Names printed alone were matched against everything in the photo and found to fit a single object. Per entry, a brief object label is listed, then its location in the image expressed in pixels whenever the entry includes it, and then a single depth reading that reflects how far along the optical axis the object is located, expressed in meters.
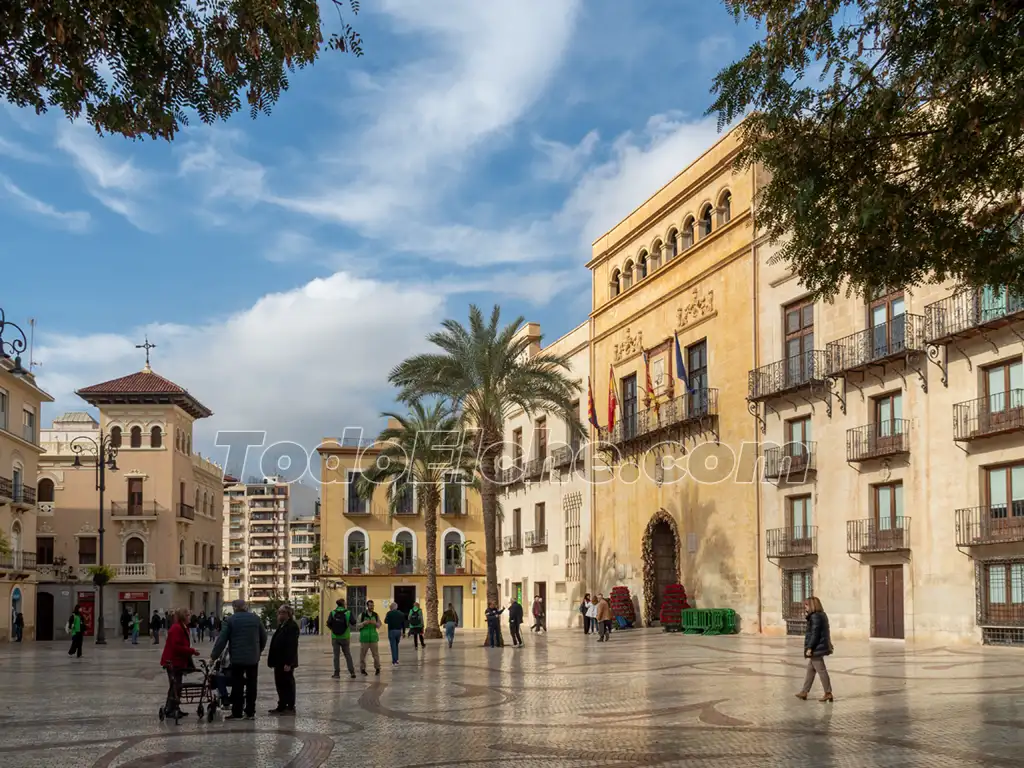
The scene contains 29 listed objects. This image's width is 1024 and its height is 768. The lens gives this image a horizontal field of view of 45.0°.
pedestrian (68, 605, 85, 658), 33.91
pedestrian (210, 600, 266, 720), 14.82
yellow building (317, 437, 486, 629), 65.50
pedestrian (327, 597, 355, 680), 21.48
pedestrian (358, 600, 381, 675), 21.78
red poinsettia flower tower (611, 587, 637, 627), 42.91
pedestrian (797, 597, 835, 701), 15.39
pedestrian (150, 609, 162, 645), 47.22
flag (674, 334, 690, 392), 40.06
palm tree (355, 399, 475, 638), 48.50
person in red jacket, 14.73
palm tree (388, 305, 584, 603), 36.72
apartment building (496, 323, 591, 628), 50.88
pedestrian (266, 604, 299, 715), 15.44
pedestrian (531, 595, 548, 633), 45.41
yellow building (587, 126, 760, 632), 37.69
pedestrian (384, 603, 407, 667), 24.56
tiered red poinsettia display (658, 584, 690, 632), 39.53
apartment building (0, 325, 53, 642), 50.78
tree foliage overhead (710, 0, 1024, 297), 10.71
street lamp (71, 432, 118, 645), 43.66
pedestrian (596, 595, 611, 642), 35.22
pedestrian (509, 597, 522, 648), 35.22
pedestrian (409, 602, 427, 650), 32.38
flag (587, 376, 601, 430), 47.12
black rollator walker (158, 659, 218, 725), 14.65
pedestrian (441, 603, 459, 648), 34.78
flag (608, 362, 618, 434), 45.91
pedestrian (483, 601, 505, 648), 33.59
